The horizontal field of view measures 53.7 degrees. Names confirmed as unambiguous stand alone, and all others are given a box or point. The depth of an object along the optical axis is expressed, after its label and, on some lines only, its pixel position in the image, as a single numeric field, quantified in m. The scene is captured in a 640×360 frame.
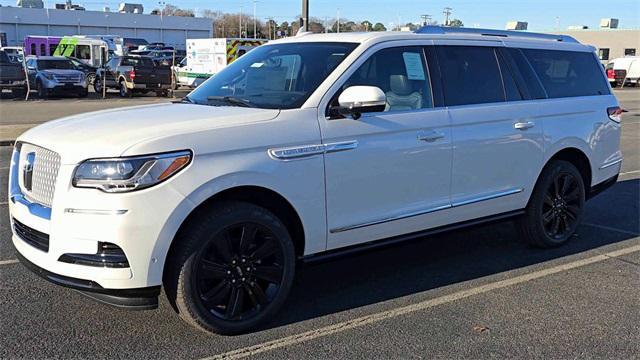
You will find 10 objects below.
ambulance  28.80
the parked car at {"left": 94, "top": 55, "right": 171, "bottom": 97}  26.61
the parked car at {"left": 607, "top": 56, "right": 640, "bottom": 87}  43.47
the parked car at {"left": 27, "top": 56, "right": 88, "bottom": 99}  25.27
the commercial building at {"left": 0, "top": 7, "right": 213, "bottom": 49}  79.19
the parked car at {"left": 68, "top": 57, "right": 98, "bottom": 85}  33.12
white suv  3.47
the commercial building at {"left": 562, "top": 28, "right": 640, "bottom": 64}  67.50
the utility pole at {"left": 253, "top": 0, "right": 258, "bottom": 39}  102.30
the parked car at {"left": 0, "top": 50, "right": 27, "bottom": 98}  24.58
